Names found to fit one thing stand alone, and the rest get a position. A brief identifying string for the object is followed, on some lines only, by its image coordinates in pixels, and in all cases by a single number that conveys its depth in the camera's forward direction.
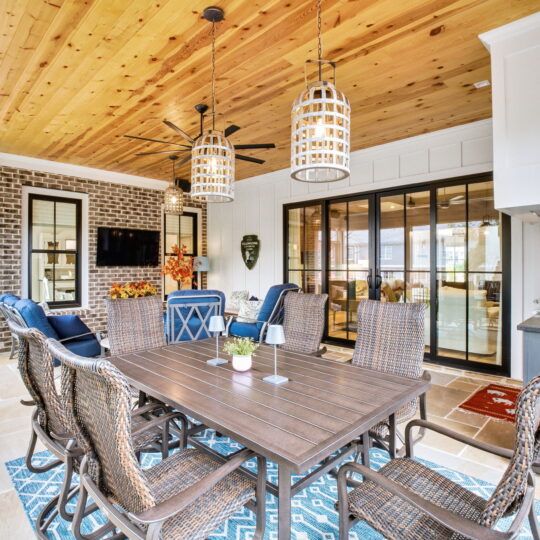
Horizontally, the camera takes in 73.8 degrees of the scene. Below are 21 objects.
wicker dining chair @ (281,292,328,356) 2.73
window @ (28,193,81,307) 5.64
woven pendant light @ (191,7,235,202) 2.39
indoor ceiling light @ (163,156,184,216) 4.80
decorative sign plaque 6.64
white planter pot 2.03
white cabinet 2.44
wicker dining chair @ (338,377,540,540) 0.99
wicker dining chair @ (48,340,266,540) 1.07
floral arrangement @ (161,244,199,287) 5.46
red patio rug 3.10
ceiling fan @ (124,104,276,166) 2.96
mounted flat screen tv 6.26
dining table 1.23
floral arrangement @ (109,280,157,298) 4.49
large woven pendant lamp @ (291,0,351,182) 1.63
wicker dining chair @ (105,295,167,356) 2.58
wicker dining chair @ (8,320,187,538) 1.54
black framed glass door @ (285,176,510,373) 4.20
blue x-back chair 3.78
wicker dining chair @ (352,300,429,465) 2.08
